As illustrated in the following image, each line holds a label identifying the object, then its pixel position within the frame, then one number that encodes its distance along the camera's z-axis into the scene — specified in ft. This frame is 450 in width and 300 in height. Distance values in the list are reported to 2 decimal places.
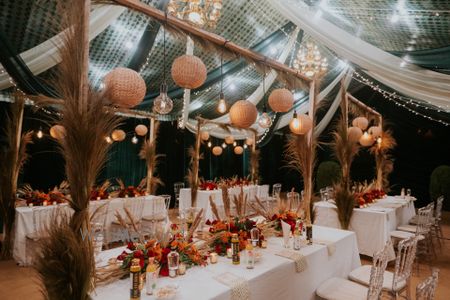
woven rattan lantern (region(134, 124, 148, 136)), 25.17
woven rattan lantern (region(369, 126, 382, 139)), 21.47
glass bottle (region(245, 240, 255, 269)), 7.11
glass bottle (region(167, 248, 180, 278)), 6.53
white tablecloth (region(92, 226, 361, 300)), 5.80
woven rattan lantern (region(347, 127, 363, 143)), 15.49
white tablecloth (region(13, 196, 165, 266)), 14.33
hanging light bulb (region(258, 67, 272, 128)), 11.78
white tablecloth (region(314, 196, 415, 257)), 14.79
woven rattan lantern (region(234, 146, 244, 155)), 34.09
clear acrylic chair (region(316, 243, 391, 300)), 6.99
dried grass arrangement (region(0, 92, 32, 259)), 15.02
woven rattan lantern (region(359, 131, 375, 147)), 20.31
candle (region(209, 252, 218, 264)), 7.43
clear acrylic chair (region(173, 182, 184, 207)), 26.54
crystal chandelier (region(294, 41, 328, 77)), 19.97
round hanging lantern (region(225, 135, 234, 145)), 31.22
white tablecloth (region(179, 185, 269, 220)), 21.25
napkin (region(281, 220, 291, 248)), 8.89
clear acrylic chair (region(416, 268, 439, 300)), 4.66
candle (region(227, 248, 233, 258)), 7.89
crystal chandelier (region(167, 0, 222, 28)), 10.80
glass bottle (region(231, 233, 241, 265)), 7.41
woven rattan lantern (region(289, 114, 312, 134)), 11.91
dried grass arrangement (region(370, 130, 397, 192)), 24.64
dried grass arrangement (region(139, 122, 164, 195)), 24.45
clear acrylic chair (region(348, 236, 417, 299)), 8.17
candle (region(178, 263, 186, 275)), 6.65
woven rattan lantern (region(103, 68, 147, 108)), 6.76
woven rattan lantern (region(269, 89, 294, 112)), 10.96
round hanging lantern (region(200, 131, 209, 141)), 27.99
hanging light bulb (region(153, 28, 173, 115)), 8.51
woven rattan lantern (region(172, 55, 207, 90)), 8.15
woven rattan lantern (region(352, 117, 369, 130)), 19.66
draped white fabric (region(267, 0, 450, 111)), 11.85
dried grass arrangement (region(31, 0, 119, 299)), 5.13
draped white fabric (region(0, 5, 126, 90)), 11.46
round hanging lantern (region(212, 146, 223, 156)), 32.78
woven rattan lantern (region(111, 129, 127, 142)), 22.39
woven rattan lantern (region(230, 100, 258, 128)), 10.30
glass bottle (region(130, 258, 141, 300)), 5.35
